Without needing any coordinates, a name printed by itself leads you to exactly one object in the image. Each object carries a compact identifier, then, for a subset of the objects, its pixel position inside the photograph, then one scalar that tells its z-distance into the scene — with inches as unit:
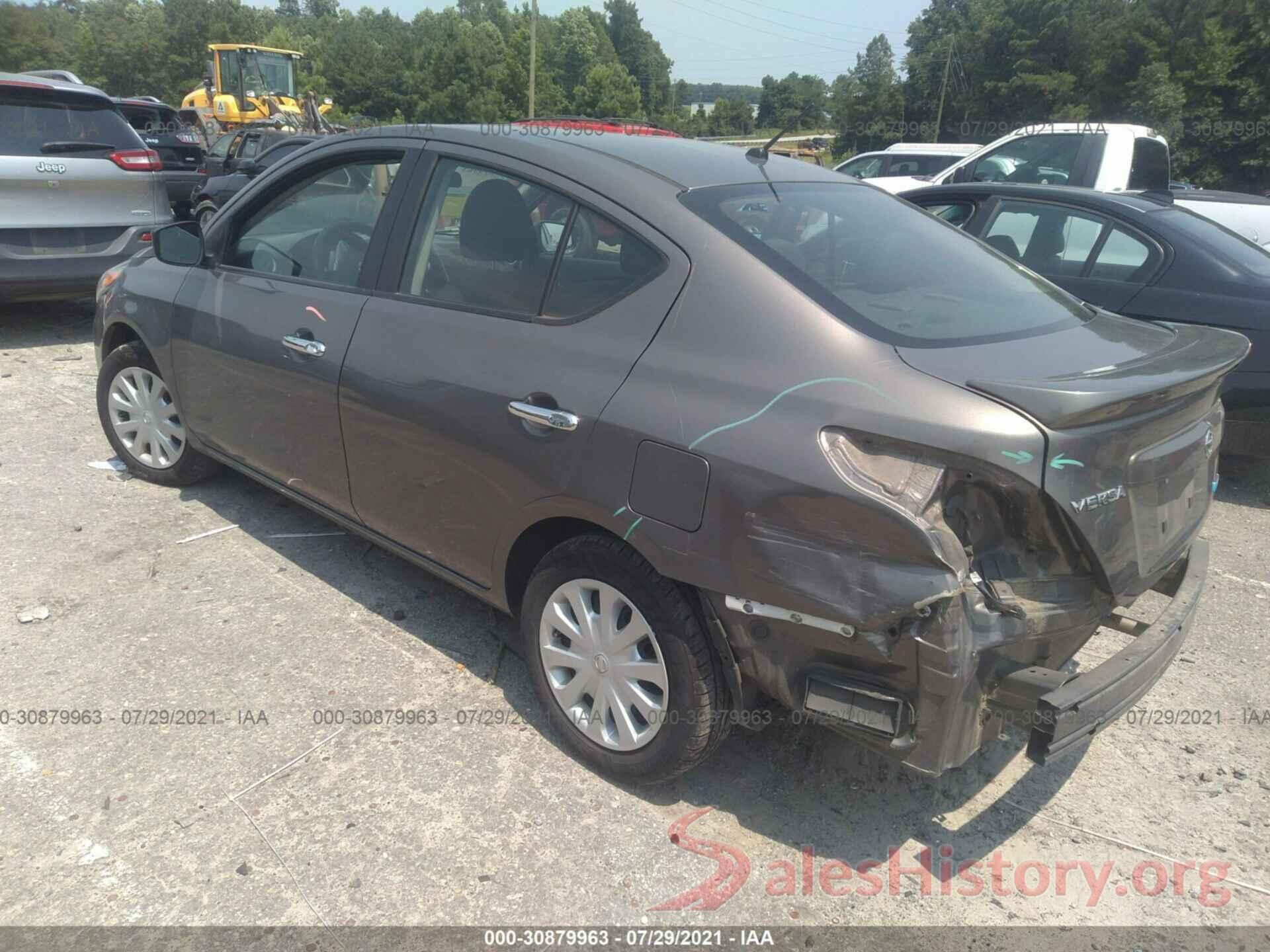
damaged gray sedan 80.5
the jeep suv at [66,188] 262.7
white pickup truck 315.0
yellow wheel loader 1029.2
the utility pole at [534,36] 1179.6
